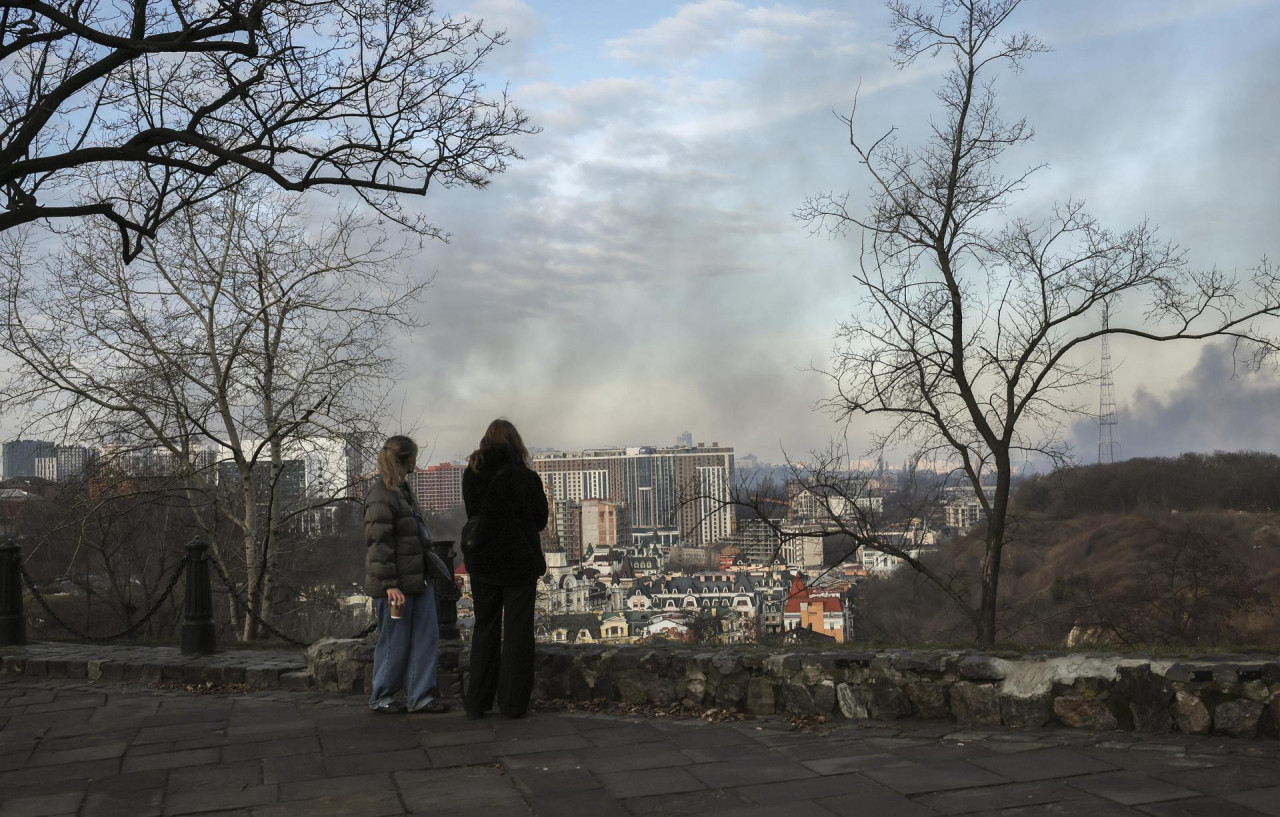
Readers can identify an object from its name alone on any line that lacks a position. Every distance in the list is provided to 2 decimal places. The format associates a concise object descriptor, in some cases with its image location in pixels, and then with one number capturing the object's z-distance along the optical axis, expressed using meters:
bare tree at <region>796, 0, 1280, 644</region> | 14.75
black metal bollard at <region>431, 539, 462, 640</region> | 7.73
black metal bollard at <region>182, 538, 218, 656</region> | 8.85
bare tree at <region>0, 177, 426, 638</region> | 15.83
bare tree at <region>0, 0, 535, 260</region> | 8.05
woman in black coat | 5.95
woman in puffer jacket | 6.16
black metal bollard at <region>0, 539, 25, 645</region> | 10.51
